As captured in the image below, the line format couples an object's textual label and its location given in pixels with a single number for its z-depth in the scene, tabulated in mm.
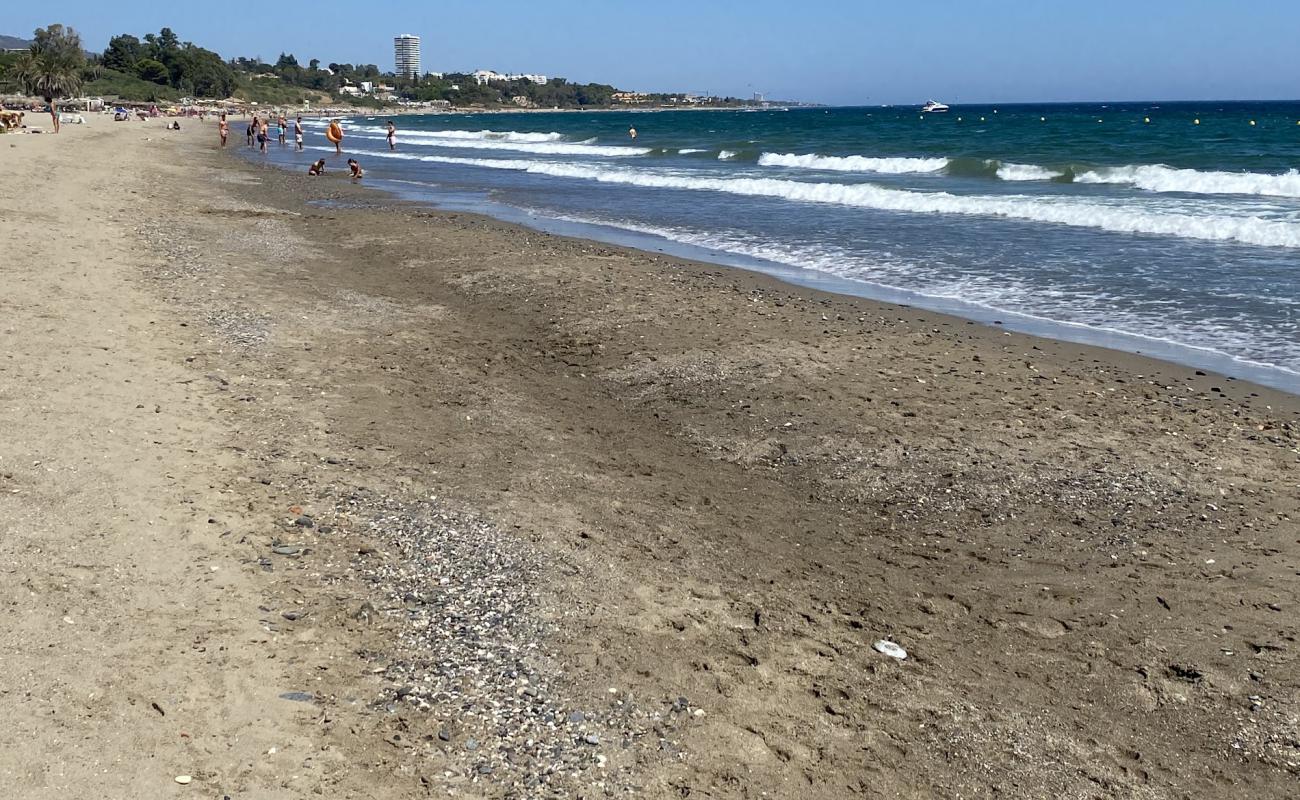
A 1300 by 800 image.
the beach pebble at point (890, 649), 4427
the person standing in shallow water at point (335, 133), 34456
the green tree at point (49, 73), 88500
